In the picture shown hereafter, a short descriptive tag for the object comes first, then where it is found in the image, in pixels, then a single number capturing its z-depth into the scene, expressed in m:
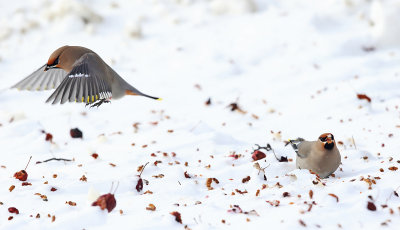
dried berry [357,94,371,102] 10.48
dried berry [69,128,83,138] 9.45
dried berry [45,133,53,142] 9.03
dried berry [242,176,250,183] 7.27
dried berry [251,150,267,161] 8.12
